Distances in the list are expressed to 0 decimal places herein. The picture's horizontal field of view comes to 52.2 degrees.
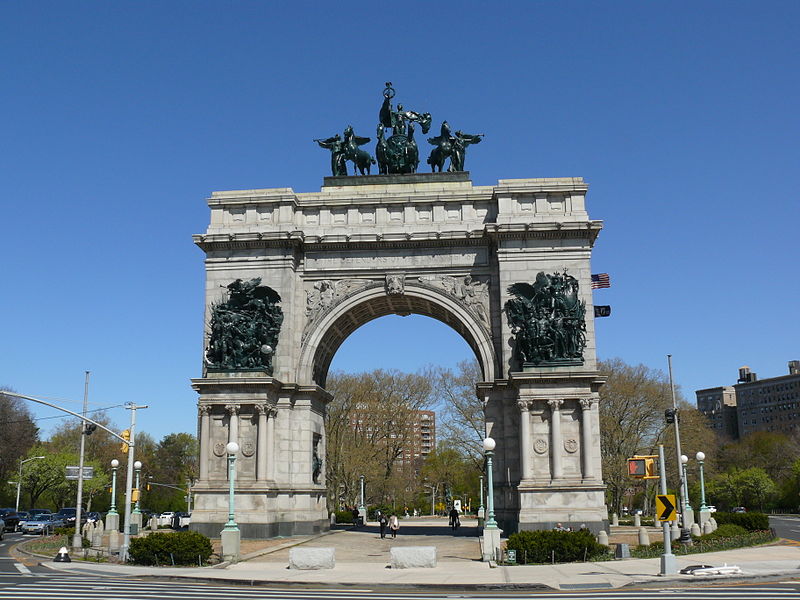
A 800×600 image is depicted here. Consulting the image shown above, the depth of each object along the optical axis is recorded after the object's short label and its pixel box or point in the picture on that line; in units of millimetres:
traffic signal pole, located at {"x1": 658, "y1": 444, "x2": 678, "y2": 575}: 21391
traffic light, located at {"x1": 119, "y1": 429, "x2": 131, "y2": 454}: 32594
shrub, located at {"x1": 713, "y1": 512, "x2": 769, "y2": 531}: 33188
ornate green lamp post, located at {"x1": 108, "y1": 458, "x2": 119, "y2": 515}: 36238
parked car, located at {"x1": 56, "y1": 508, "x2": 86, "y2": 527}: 54419
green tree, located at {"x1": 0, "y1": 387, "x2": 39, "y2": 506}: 84312
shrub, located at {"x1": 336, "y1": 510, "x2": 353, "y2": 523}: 58375
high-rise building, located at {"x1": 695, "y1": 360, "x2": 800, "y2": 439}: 131625
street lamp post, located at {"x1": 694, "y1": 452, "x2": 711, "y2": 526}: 36353
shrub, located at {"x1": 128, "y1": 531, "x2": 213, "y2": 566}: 26391
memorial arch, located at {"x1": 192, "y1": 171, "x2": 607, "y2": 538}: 35406
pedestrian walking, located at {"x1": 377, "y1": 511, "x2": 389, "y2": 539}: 37906
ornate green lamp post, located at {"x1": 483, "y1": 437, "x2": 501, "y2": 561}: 26594
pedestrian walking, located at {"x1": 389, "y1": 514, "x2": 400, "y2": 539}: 37375
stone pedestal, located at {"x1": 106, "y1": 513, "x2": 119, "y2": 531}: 35647
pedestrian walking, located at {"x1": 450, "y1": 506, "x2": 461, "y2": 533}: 49281
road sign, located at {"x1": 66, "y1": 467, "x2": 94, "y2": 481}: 37791
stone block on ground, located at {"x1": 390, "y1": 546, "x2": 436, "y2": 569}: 25047
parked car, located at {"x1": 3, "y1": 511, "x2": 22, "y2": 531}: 56281
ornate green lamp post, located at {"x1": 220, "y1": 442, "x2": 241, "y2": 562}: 27406
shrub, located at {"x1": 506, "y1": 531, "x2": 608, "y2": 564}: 25844
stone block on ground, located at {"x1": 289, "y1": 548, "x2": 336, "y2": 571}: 24703
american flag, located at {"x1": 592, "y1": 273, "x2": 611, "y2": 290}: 41531
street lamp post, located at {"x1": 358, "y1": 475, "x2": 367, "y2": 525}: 57006
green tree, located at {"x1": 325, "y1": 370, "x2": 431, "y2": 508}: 67562
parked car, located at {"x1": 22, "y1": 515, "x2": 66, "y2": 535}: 52488
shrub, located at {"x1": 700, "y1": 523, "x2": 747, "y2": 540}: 29934
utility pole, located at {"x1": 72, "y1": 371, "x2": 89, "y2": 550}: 33344
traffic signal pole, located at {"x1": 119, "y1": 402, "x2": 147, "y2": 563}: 28453
